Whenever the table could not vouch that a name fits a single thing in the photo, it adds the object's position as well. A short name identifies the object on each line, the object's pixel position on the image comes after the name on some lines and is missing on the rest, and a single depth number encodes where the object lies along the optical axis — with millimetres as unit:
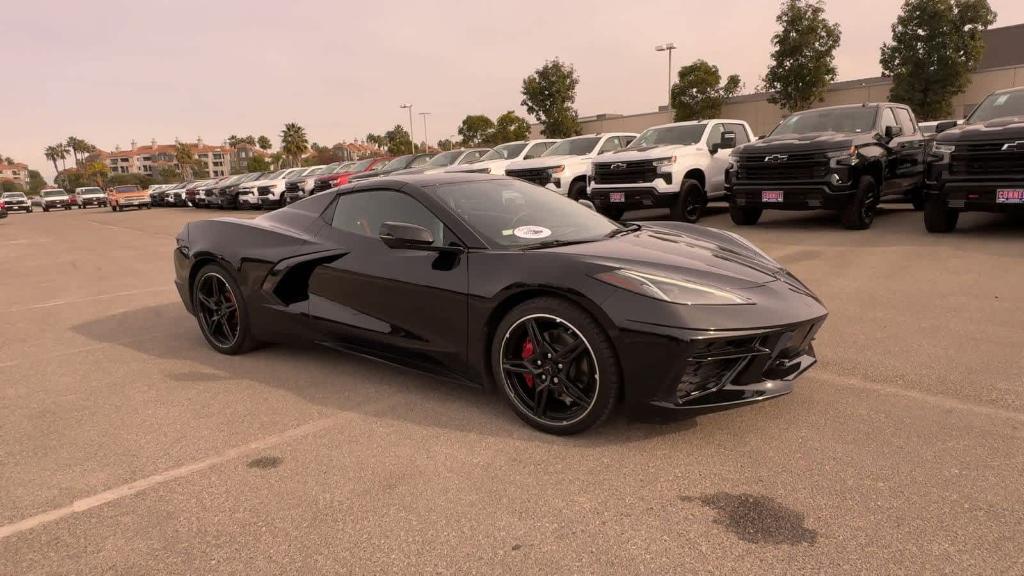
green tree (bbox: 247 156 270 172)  121875
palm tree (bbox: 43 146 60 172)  154875
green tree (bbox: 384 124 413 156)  100688
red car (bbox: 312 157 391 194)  21375
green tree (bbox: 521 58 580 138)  39688
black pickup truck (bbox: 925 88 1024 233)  7949
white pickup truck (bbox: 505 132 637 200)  13836
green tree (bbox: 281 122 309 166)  87688
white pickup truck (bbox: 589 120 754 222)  11594
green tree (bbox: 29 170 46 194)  175250
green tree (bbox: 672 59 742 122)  39906
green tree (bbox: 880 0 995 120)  27859
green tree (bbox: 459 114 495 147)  63406
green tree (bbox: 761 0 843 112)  29250
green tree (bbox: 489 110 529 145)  55375
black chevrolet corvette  2926
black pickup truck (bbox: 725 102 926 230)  9516
